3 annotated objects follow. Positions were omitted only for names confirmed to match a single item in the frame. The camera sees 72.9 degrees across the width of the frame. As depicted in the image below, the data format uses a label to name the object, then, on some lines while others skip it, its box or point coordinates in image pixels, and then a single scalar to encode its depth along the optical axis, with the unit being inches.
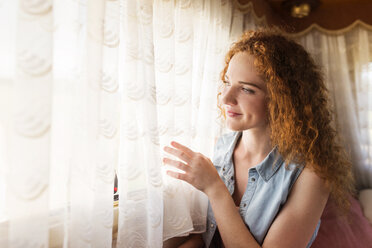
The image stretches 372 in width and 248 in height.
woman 35.3
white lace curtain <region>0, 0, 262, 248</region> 22.5
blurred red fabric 53.4
